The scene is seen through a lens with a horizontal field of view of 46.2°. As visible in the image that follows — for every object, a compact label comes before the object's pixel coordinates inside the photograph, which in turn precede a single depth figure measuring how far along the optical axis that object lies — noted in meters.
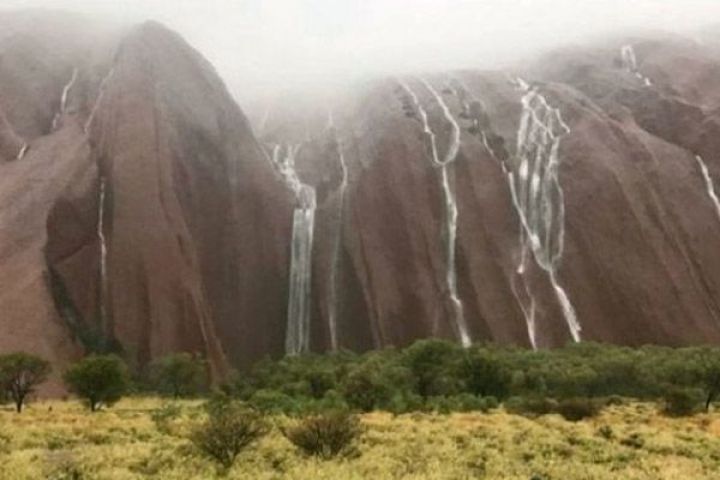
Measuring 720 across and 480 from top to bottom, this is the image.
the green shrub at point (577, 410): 50.97
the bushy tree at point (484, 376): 68.25
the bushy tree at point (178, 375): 79.12
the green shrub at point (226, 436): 25.34
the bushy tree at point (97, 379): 59.28
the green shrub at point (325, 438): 27.33
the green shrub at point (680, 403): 55.09
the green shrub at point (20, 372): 62.50
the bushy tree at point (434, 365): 68.40
